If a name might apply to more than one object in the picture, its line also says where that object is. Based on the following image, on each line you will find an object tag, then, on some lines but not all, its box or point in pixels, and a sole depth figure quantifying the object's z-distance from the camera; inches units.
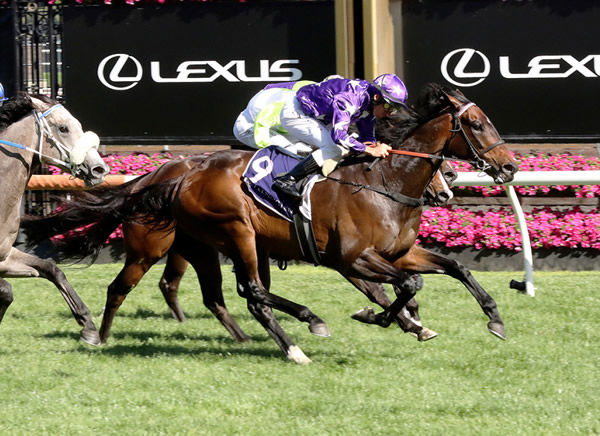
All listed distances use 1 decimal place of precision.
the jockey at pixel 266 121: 486.0
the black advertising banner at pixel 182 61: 778.8
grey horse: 449.7
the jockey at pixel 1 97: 458.9
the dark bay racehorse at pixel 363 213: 456.4
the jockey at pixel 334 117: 453.7
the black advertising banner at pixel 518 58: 753.6
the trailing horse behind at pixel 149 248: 498.6
